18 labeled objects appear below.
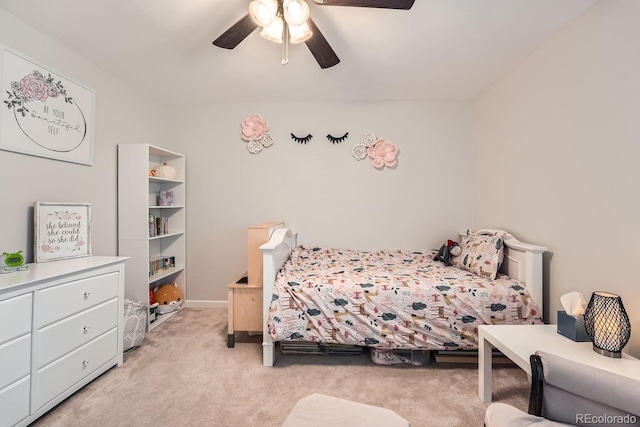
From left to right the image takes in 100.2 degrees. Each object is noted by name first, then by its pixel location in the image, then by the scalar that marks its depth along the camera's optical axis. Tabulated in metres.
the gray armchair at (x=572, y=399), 0.85
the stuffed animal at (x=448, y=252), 2.50
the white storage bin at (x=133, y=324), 2.08
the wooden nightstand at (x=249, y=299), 2.19
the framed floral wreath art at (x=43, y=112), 1.66
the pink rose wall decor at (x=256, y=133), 3.07
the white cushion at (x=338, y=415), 0.91
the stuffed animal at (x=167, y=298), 2.81
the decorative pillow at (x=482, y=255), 2.07
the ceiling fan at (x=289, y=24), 1.34
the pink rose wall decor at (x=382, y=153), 3.02
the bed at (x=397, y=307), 1.81
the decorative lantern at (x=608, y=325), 1.19
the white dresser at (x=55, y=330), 1.27
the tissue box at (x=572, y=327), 1.35
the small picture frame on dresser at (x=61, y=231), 1.78
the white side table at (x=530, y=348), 1.15
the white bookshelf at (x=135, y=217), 2.46
